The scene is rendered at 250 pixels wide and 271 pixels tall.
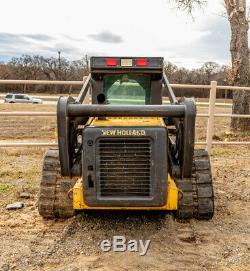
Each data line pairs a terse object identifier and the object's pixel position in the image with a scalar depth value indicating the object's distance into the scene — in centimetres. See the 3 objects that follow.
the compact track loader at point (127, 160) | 261
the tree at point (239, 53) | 762
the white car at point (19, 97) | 2318
